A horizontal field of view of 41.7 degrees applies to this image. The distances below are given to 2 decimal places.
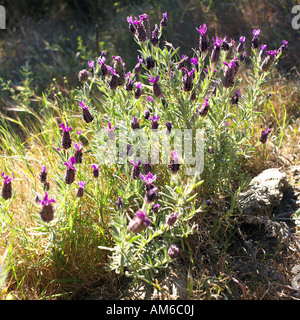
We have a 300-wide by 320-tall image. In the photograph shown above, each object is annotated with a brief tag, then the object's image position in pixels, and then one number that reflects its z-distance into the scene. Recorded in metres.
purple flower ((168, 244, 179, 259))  0.53
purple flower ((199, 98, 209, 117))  0.62
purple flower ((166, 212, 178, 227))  0.52
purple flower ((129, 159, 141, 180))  0.58
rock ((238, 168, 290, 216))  0.70
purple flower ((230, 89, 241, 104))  0.68
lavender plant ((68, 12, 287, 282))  0.58
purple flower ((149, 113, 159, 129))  0.61
